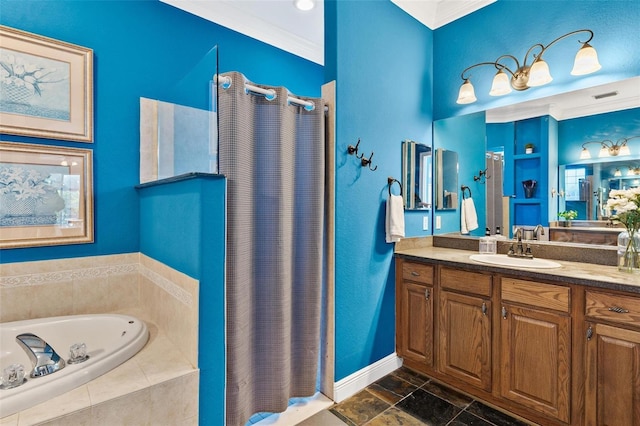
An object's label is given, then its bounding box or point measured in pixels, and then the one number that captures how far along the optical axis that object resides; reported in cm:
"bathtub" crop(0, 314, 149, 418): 111
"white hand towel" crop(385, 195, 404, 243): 227
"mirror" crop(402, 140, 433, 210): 252
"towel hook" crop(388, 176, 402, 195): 238
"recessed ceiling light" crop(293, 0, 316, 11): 242
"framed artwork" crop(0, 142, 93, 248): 173
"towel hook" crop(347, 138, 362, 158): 211
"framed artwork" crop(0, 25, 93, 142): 171
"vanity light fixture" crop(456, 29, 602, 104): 189
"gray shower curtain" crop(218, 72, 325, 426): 159
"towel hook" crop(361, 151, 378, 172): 219
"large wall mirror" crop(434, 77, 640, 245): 189
